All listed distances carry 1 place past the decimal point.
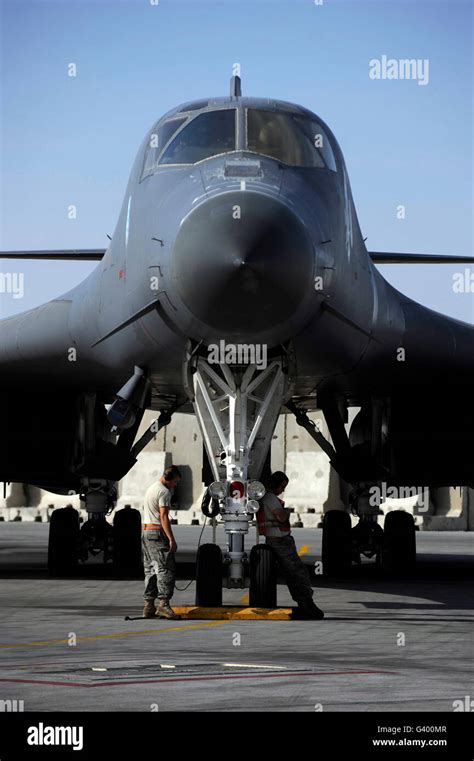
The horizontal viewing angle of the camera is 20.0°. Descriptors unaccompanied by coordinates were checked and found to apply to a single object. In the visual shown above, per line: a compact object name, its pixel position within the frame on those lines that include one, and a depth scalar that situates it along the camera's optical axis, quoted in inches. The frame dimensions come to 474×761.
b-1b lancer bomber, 478.6
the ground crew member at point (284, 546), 488.1
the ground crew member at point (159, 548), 488.1
